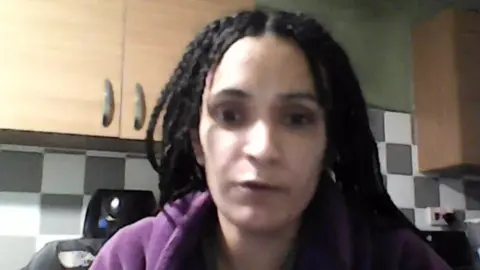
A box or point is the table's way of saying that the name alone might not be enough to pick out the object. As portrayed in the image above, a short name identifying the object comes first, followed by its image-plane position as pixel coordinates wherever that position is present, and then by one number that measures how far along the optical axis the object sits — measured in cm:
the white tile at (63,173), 164
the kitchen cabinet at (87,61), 138
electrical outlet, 203
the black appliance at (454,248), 189
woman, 75
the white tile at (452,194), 210
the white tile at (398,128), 206
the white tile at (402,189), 203
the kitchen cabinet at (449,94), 189
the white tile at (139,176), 171
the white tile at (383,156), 203
